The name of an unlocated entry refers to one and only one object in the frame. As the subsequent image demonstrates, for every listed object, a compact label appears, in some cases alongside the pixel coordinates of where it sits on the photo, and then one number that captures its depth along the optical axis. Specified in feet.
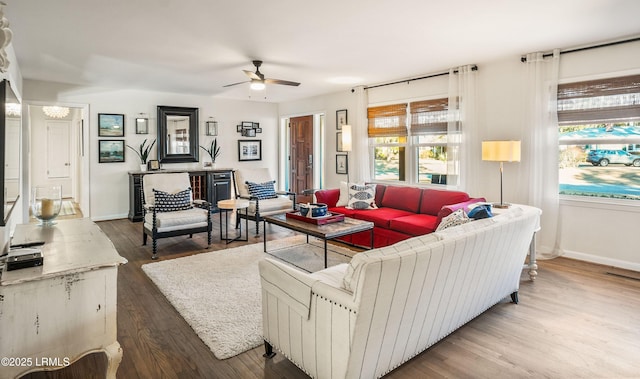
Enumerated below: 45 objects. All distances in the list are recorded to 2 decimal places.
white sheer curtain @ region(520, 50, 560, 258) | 14.76
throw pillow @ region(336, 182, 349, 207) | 18.42
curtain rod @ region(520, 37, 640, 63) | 13.01
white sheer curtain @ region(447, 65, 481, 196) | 17.02
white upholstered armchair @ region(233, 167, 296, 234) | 18.44
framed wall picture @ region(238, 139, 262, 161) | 28.28
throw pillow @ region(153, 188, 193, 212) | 16.11
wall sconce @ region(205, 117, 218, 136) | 26.63
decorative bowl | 14.24
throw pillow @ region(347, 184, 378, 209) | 17.60
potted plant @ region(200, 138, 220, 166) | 26.73
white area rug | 8.64
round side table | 17.21
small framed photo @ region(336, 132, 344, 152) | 24.35
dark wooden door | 28.02
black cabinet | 22.51
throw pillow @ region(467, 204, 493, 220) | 9.43
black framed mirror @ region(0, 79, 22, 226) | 6.99
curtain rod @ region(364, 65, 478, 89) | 16.91
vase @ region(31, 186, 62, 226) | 8.47
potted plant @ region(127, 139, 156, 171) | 23.53
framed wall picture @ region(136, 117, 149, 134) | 23.65
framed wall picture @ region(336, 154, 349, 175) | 24.01
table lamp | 13.88
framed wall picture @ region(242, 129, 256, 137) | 28.27
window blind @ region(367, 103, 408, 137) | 20.71
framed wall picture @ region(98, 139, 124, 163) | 22.62
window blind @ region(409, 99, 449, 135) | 18.63
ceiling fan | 15.96
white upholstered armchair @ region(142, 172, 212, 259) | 15.29
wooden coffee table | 12.63
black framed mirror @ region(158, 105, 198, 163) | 24.54
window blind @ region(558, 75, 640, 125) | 13.12
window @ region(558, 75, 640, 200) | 13.37
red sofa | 14.56
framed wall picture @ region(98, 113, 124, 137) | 22.52
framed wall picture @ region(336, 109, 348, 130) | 23.99
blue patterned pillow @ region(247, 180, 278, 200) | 19.31
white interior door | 31.91
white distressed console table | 5.10
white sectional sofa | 5.82
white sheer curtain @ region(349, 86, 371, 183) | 22.45
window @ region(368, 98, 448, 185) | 19.21
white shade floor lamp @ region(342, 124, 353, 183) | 21.62
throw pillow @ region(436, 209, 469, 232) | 9.38
